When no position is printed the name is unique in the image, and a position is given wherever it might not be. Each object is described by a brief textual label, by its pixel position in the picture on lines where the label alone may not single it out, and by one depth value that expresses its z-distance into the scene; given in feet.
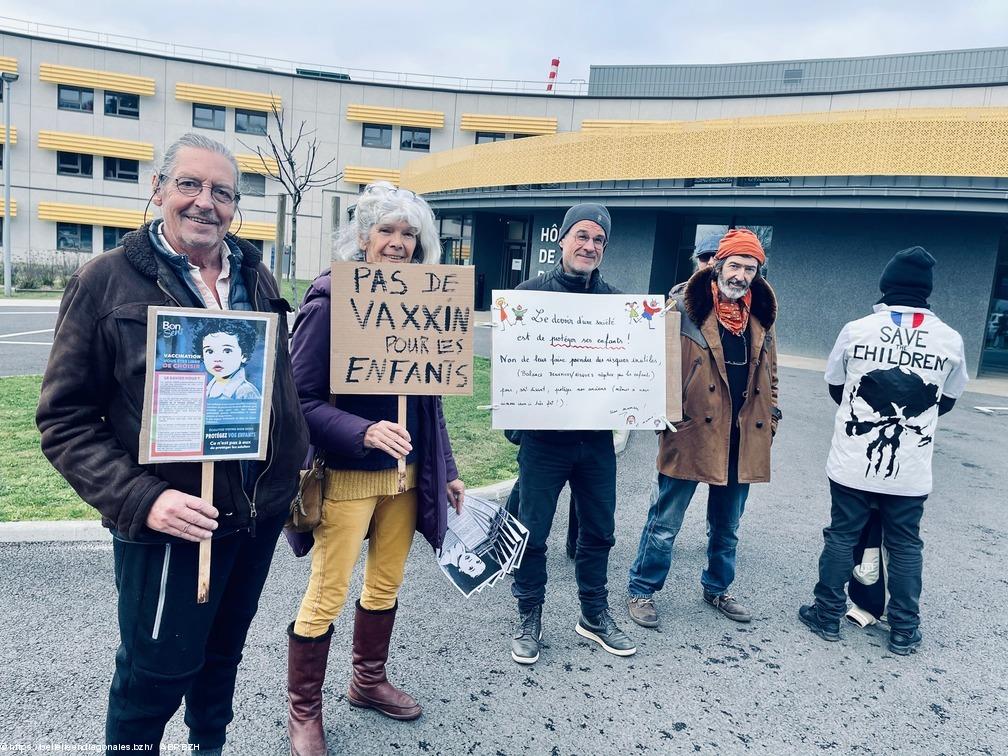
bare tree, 107.93
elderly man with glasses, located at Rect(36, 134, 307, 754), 5.91
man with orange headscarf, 11.99
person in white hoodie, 11.80
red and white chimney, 112.68
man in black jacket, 11.04
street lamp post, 66.49
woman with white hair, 8.20
